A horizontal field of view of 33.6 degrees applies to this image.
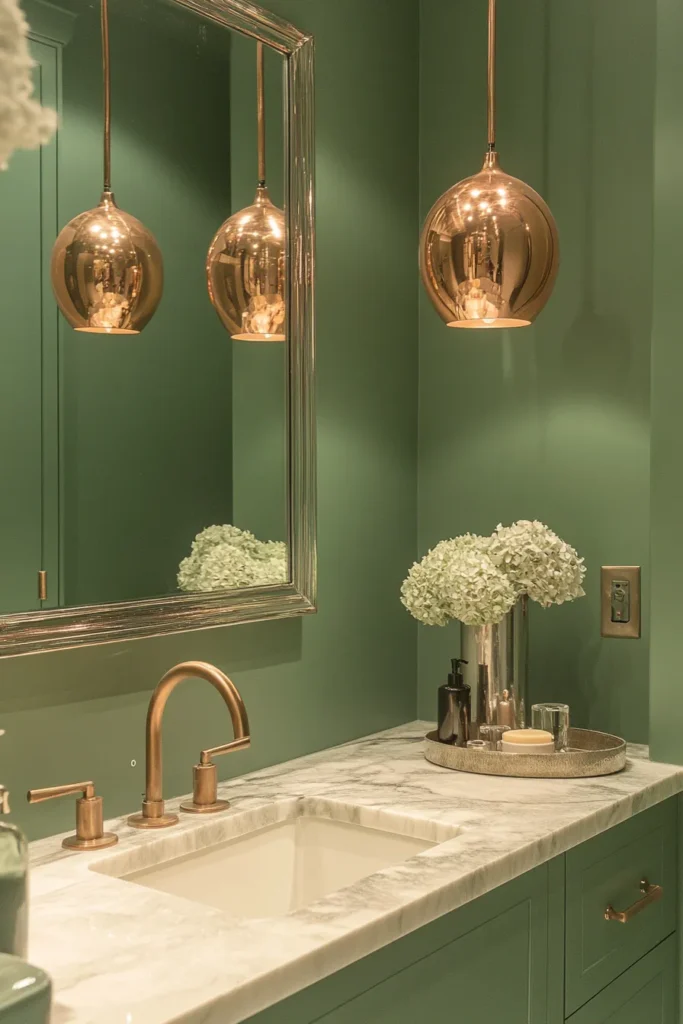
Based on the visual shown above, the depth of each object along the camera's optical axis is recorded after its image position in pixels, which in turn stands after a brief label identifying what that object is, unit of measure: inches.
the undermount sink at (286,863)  65.4
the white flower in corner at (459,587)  77.8
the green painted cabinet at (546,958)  51.5
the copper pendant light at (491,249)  68.7
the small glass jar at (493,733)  79.4
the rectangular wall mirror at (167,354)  61.8
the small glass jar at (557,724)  78.9
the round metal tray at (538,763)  74.1
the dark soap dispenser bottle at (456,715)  79.1
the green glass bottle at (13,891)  41.4
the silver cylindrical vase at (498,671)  80.0
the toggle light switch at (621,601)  84.5
